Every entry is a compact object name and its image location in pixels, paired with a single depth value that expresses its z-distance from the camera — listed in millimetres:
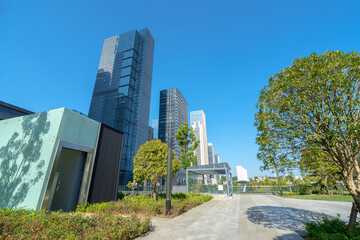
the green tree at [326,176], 21822
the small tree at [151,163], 14562
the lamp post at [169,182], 9675
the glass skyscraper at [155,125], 140500
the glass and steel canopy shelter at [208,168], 24219
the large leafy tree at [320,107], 4738
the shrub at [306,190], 29031
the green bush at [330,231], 4457
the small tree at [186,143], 24188
